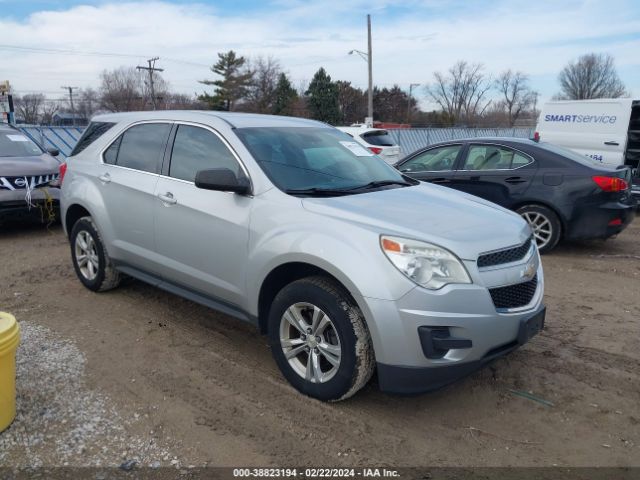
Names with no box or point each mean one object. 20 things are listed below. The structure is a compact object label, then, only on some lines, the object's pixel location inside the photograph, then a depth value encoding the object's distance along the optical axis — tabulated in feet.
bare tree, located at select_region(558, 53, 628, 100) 217.77
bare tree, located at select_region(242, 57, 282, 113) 181.46
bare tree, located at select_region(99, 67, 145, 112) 193.28
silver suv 9.59
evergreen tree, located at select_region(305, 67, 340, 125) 163.84
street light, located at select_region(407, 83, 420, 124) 208.04
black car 21.90
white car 46.26
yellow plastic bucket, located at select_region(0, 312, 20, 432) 9.37
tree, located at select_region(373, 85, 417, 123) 217.15
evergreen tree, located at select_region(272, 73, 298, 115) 175.73
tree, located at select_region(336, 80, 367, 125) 196.03
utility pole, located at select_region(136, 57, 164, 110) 176.65
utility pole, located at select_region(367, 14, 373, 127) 99.86
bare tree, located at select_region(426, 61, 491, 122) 224.12
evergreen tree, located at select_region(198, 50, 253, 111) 179.93
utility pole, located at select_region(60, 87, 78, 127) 198.44
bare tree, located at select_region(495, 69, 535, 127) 236.43
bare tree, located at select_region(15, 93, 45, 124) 189.37
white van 32.30
